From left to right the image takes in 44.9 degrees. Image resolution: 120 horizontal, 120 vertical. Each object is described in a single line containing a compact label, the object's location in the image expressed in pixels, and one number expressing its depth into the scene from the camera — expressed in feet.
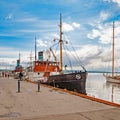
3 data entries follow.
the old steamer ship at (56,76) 60.07
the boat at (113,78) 132.26
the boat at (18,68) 155.87
